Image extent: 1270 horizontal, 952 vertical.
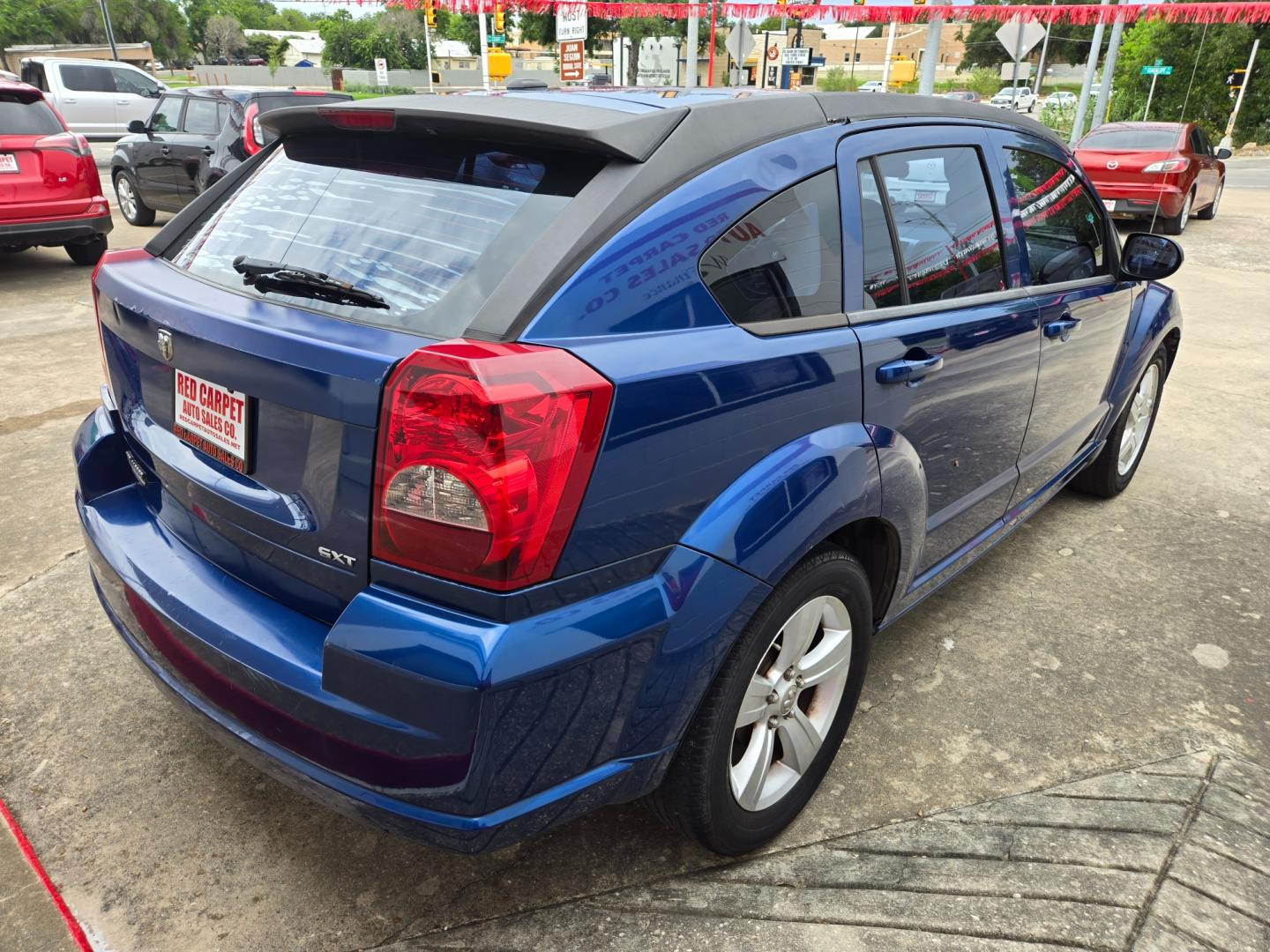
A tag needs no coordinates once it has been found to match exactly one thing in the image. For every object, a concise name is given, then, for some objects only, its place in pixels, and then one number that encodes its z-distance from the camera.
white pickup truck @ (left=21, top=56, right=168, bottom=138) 20.11
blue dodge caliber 1.54
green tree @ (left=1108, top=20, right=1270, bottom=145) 31.08
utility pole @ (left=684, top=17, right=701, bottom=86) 19.45
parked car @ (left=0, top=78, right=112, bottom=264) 7.73
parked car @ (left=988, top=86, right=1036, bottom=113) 47.50
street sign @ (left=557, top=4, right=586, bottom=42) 19.31
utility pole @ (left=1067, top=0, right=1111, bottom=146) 22.38
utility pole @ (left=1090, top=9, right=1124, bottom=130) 21.09
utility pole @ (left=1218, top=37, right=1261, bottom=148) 32.13
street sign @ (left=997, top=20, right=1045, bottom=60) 17.27
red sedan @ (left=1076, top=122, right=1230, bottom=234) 12.80
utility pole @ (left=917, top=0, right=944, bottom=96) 15.83
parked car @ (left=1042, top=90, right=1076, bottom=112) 31.34
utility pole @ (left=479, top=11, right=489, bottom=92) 21.70
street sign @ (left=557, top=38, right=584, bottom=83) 20.33
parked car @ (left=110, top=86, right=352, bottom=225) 10.08
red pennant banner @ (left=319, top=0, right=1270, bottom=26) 15.68
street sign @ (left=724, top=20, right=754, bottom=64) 19.19
